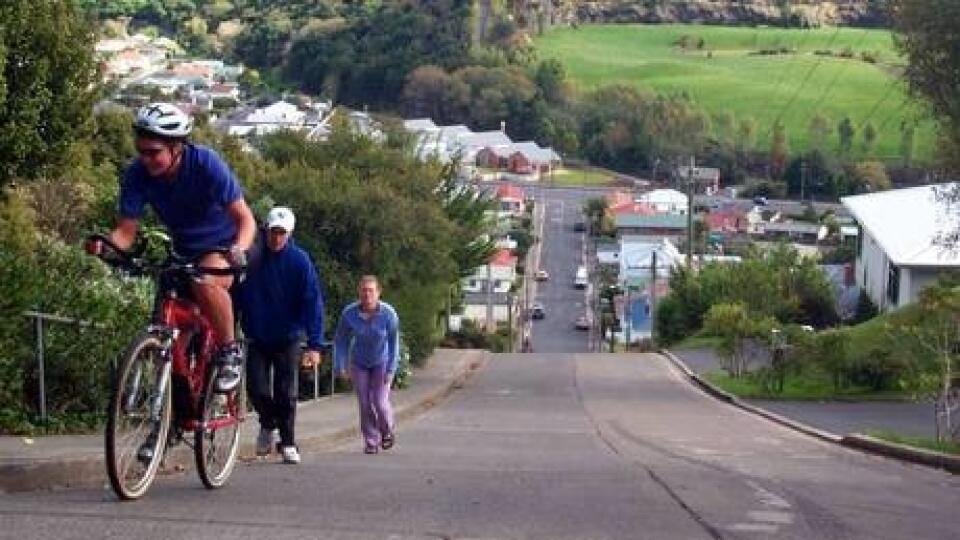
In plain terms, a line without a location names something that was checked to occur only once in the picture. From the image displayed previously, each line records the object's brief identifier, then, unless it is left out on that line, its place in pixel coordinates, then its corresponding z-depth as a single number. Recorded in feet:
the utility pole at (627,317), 229.86
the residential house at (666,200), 336.70
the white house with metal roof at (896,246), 164.25
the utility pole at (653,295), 208.95
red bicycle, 25.36
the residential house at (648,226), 310.04
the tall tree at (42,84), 64.03
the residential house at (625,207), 315.37
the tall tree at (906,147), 335.26
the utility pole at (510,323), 200.97
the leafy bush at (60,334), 36.04
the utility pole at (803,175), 347.97
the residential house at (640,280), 240.73
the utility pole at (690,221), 200.95
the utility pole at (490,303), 232.12
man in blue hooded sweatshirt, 33.06
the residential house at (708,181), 374.63
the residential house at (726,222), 309.42
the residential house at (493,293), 238.27
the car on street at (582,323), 253.65
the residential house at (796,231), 296.92
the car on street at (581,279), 285.23
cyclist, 26.45
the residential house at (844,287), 201.06
